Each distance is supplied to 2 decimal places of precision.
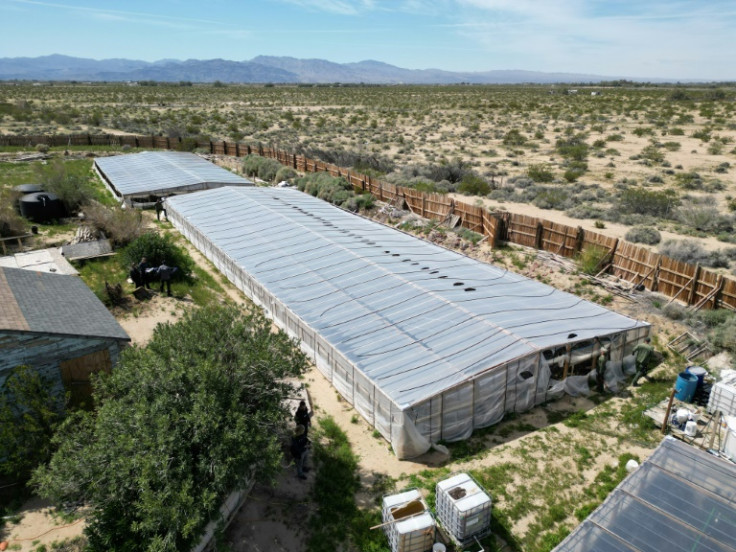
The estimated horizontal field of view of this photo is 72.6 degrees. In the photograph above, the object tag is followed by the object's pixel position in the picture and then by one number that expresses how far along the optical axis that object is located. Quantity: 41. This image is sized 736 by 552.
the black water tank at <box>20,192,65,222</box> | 29.36
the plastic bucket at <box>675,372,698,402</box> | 14.27
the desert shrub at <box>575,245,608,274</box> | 21.52
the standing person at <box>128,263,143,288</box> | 21.27
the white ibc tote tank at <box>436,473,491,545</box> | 9.73
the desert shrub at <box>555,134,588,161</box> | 46.59
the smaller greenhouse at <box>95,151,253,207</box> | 33.75
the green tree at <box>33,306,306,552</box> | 8.28
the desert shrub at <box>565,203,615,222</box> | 29.48
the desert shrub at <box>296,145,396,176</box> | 42.47
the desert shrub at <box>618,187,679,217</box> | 29.89
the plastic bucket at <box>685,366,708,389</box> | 14.32
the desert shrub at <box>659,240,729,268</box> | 22.22
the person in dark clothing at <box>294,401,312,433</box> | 11.96
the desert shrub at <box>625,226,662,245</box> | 25.00
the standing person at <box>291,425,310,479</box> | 11.57
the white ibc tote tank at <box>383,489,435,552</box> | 9.49
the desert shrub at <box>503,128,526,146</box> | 55.12
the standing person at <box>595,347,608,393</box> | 14.87
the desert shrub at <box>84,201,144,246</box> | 25.92
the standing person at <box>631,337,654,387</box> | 15.18
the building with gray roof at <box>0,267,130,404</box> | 11.61
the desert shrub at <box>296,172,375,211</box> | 32.47
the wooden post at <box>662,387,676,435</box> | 12.84
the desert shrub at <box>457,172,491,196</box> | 35.16
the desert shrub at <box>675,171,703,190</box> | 35.59
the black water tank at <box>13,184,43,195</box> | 31.59
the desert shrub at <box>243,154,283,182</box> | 41.59
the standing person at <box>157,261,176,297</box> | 20.69
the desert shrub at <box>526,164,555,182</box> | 38.66
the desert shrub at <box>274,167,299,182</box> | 40.03
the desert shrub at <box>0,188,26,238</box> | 26.02
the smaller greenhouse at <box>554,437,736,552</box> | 8.31
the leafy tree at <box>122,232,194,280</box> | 22.53
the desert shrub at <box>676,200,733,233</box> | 27.03
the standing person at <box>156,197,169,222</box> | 31.37
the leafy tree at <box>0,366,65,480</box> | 11.06
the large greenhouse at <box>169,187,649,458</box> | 12.61
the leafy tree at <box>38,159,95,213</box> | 31.11
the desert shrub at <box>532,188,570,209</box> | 31.95
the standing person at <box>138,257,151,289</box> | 21.25
